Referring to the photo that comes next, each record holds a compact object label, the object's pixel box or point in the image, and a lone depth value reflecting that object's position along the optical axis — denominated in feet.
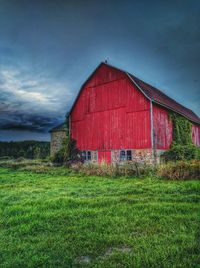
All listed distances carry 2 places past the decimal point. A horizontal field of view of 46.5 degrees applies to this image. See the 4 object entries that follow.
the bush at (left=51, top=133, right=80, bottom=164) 70.60
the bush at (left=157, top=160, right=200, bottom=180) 36.58
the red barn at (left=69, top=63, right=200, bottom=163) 57.72
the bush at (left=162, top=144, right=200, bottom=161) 60.48
